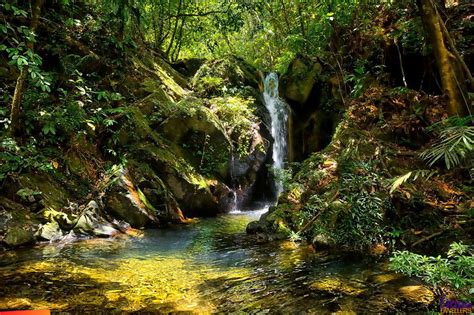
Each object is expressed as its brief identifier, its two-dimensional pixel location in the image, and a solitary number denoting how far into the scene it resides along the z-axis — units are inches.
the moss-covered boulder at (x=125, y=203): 278.5
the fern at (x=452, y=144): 125.4
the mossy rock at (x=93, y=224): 241.2
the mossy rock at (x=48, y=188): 235.3
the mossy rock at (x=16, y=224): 198.5
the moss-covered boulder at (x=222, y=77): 536.7
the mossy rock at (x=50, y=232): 216.2
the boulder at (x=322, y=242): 210.4
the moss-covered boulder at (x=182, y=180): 351.9
